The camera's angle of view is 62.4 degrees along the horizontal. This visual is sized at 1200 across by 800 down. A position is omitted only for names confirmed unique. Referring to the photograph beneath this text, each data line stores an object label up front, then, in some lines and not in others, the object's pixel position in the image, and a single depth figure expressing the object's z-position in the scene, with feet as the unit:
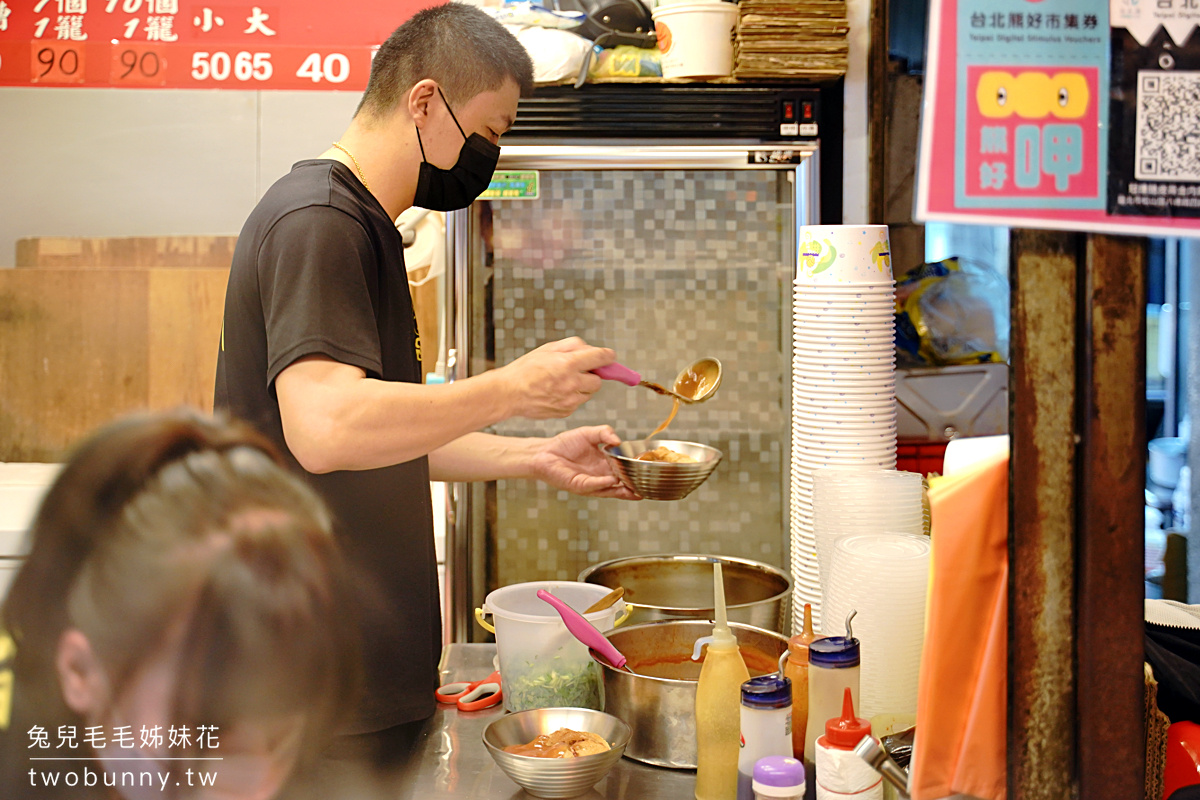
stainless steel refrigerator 8.48
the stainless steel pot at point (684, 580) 5.54
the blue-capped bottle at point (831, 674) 3.29
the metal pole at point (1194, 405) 9.82
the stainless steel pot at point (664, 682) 3.90
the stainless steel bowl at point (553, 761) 3.61
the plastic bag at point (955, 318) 8.14
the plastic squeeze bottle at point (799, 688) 3.57
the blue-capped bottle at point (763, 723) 3.23
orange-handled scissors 4.77
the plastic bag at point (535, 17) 7.93
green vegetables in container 4.34
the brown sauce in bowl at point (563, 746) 3.73
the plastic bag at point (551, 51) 7.80
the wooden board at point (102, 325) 8.57
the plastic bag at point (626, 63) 7.97
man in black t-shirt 4.18
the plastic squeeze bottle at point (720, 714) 3.53
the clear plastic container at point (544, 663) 4.31
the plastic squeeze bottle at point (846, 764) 3.03
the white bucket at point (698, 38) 7.86
